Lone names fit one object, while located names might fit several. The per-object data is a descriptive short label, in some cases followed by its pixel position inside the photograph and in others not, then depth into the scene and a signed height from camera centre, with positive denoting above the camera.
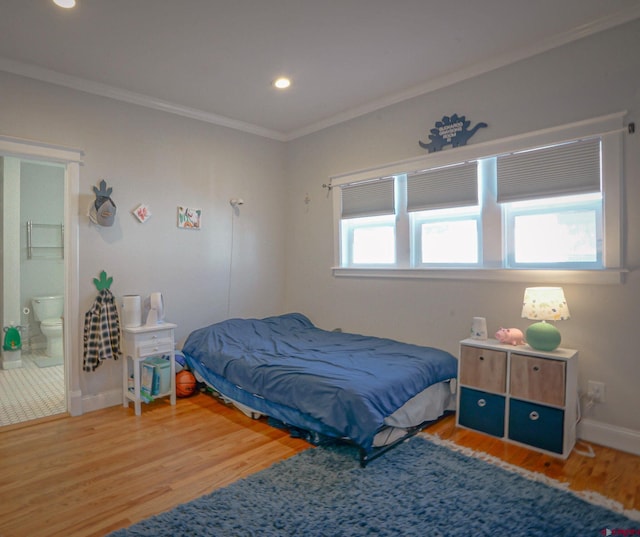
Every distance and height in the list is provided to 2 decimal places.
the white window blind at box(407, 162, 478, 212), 3.08 +0.69
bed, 2.30 -0.71
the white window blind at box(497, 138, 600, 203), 2.54 +0.68
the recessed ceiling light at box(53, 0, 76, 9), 2.20 +1.51
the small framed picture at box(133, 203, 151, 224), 3.46 +0.53
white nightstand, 3.15 -0.63
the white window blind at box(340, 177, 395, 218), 3.63 +0.70
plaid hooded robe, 3.16 -0.48
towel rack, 5.02 +0.42
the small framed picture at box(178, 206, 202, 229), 3.75 +0.52
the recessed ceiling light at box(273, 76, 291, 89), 3.17 +1.54
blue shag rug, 1.74 -1.12
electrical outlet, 2.51 -0.76
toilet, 4.77 -0.57
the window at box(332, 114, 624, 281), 2.52 +0.50
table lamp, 2.46 -0.26
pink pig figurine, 2.68 -0.44
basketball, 3.49 -0.99
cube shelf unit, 2.37 -0.77
